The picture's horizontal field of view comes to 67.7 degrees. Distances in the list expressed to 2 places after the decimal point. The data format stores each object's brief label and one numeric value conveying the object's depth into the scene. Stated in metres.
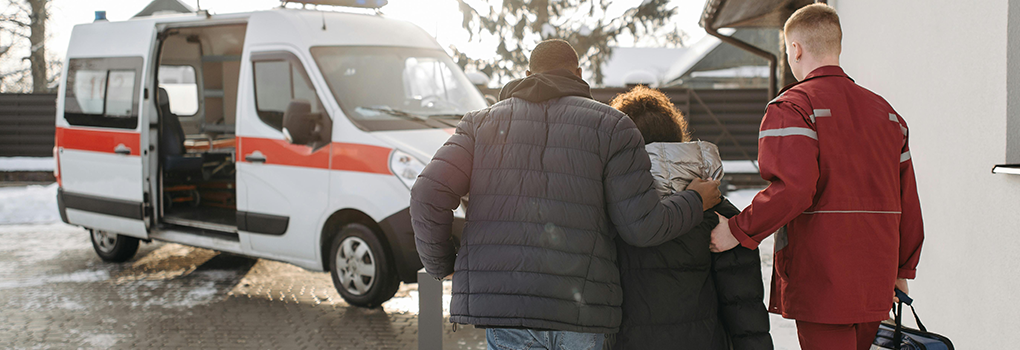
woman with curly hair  2.46
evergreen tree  21.17
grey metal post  3.36
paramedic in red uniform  2.40
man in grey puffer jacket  2.33
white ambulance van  5.46
